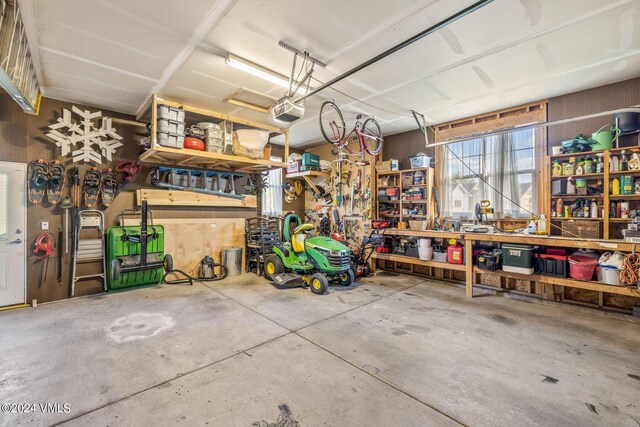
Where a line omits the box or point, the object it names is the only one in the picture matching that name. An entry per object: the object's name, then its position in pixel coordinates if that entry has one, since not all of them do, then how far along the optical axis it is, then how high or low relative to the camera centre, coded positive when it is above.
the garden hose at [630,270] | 3.29 -0.63
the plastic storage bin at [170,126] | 4.26 +1.39
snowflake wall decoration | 4.51 +1.33
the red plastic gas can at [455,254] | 4.90 -0.66
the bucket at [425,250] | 5.28 -0.64
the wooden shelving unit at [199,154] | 4.32 +1.06
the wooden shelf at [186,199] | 5.25 +0.35
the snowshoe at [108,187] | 4.80 +0.50
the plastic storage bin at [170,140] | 4.27 +1.19
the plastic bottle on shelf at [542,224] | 4.34 -0.12
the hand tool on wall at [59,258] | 4.44 -0.68
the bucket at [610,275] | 3.45 -0.74
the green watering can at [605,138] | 3.87 +1.11
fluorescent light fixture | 3.30 +1.87
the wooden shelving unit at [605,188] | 3.76 +0.39
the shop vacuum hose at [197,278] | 5.20 -1.23
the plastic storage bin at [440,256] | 5.16 -0.75
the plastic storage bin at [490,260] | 4.40 -0.70
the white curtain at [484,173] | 4.81 +0.82
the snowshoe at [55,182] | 4.35 +0.53
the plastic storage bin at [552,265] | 3.87 -0.68
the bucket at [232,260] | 5.81 -0.92
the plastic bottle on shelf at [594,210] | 4.00 +0.09
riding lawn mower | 4.77 -0.83
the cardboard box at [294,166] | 7.25 +1.32
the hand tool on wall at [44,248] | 4.22 -0.49
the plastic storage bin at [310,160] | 6.89 +1.41
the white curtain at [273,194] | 7.27 +0.57
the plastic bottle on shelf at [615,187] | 3.81 +0.41
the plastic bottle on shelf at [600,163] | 3.92 +0.75
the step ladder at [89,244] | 4.47 -0.47
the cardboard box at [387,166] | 6.25 +1.15
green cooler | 4.06 -0.62
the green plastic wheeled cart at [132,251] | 4.63 -0.61
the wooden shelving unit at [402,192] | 5.80 +0.52
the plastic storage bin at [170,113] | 4.24 +1.59
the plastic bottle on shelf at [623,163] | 3.78 +0.73
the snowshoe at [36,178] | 4.21 +0.57
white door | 4.02 -0.24
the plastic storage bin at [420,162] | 5.79 +1.15
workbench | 3.43 -0.38
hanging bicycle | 4.89 +1.70
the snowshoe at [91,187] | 4.63 +0.49
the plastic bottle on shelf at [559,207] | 4.27 +0.14
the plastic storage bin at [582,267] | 3.67 -0.67
